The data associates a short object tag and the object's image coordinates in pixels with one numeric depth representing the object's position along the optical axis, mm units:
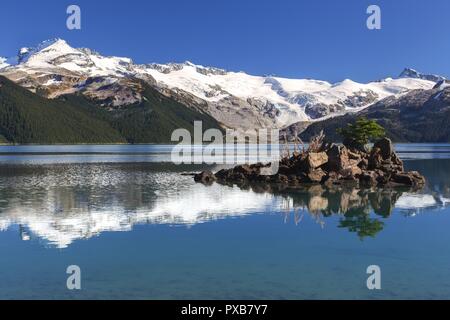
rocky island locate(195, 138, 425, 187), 78500
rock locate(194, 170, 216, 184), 81125
